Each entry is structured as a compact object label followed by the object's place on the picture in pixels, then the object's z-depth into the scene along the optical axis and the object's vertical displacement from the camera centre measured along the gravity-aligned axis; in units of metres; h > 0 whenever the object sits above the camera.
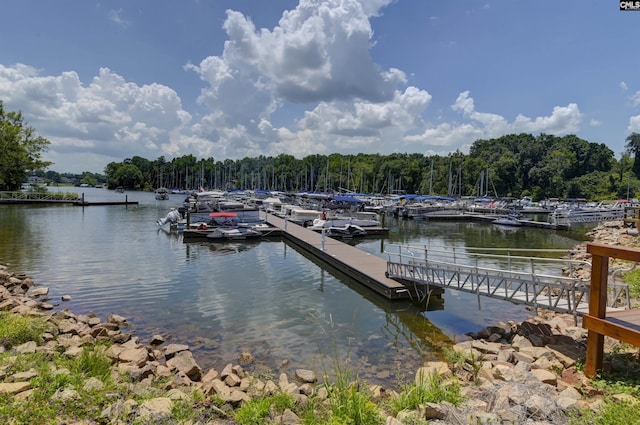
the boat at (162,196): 102.25 -1.77
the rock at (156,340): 11.86 -4.63
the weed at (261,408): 6.33 -3.76
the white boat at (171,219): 40.97 -3.12
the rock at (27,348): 8.68 -3.68
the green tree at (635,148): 103.46 +13.87
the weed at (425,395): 6.77 -3.61
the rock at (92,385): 6.80 -3.51
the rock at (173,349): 10.62 -4.45
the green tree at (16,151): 67.81 +6.30
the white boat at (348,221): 39.25 -3.02
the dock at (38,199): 67.12 -2.18
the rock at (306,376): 9.15 -4.39
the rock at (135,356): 9.41 -4.20
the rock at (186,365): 9.15 -4.30
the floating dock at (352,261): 16.23 -3.73
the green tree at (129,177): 186.00 +5.63
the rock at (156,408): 6.07 -3.57
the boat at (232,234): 33.25 -3.70
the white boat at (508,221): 51.94 -3.39
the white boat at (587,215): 51.34 -2.32
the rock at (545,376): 7.54 -3.55
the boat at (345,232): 36.25 -3.65
